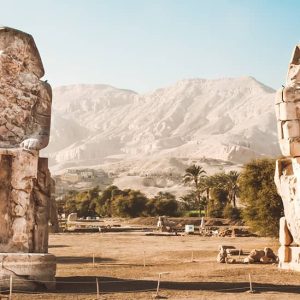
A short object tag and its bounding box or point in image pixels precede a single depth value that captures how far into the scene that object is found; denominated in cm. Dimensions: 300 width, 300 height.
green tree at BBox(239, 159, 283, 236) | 2836
